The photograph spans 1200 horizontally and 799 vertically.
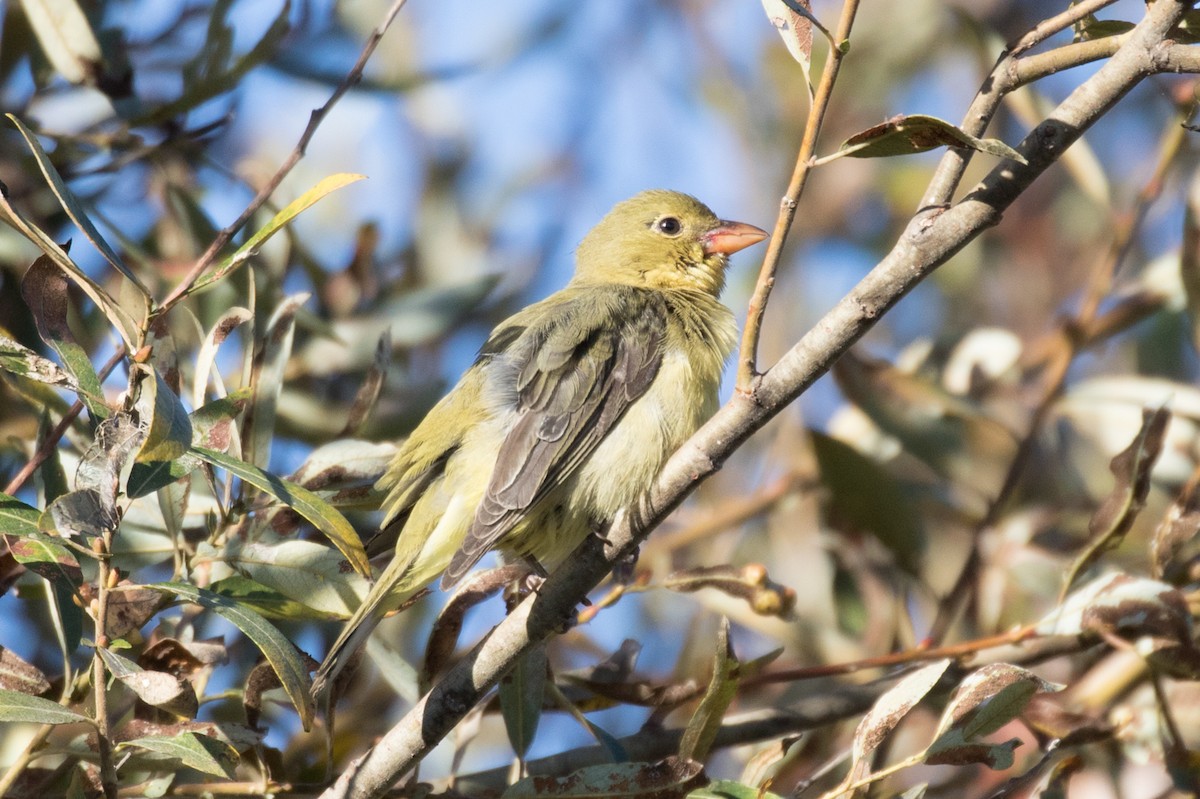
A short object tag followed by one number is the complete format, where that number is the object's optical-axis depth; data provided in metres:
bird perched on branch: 6.19
